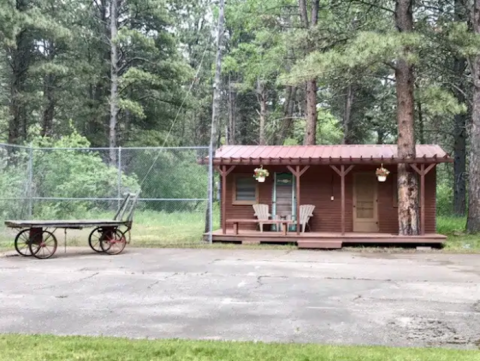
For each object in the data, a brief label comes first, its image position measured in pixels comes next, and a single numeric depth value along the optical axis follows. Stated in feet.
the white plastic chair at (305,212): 44.86
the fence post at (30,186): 42.21
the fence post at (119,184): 42.51
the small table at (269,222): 41.69
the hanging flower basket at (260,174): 42.88
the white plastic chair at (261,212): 45.91
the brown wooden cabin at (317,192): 42.42
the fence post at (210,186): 40.37
